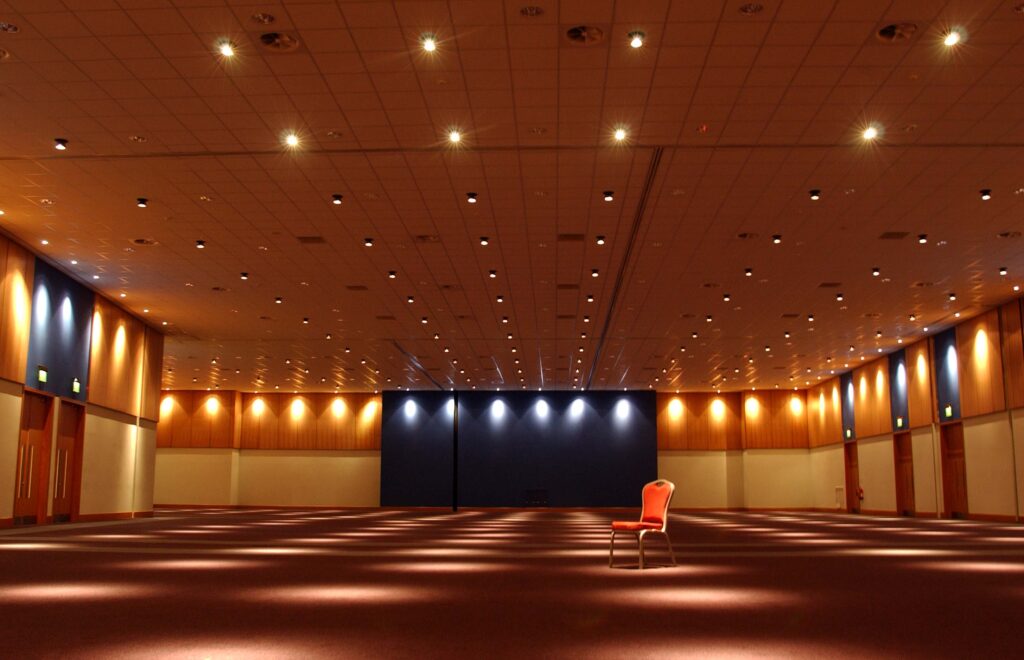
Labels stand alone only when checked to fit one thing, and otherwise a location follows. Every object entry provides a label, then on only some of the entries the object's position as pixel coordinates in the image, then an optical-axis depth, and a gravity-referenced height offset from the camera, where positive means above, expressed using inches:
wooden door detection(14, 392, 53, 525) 730.2 +5.4
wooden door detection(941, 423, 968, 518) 986.7 -4.6
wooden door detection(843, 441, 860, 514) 1344.7 -9.3
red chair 352.5 -17.3
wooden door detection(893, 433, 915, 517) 1126.4 -5.4
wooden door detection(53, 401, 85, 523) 796.0 +4.1
